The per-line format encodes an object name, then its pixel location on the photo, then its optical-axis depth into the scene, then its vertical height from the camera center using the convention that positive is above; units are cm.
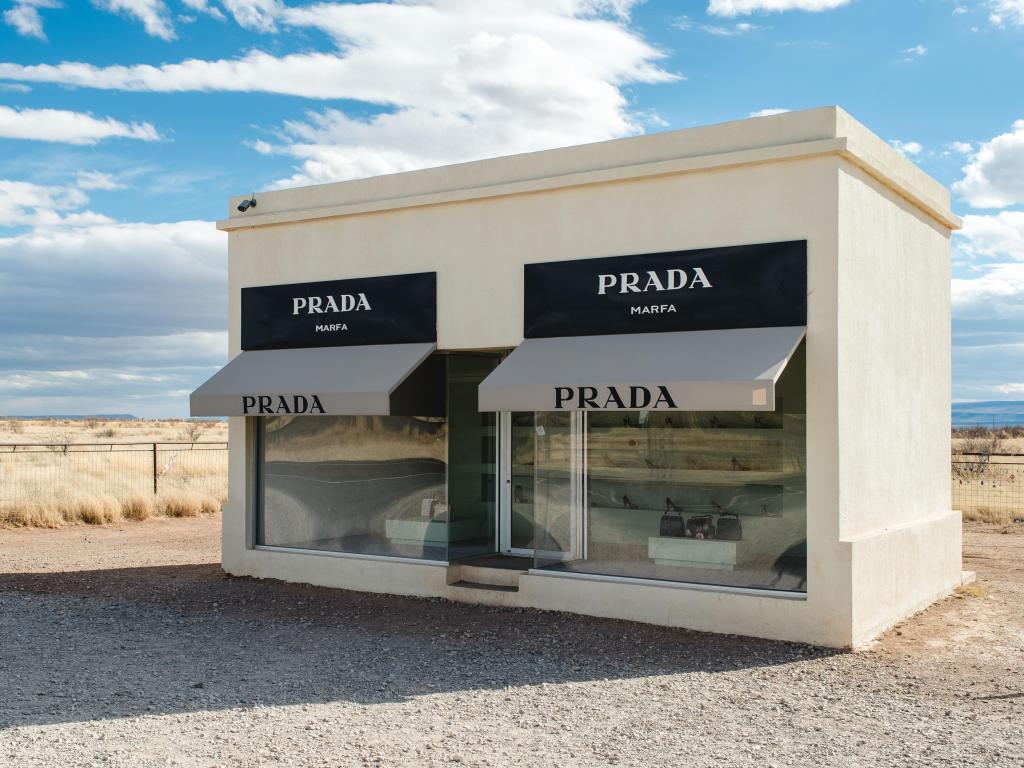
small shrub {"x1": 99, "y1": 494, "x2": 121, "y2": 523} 1917 -173
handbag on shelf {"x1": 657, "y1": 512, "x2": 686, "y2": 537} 994 -108
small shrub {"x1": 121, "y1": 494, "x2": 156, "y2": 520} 1973 -178
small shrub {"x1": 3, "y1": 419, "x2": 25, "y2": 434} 6269 -71
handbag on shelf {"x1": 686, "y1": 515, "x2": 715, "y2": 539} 976 -106
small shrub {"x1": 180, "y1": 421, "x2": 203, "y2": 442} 5344 -101
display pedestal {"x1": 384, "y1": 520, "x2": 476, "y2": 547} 1161 -133
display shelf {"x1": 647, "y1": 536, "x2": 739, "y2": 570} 965 -132
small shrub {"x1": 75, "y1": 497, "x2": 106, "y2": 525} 1892 -175
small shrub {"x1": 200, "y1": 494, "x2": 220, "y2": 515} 2103 -183
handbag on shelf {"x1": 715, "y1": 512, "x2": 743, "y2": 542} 962 -107
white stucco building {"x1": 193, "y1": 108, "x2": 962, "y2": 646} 920 +31
